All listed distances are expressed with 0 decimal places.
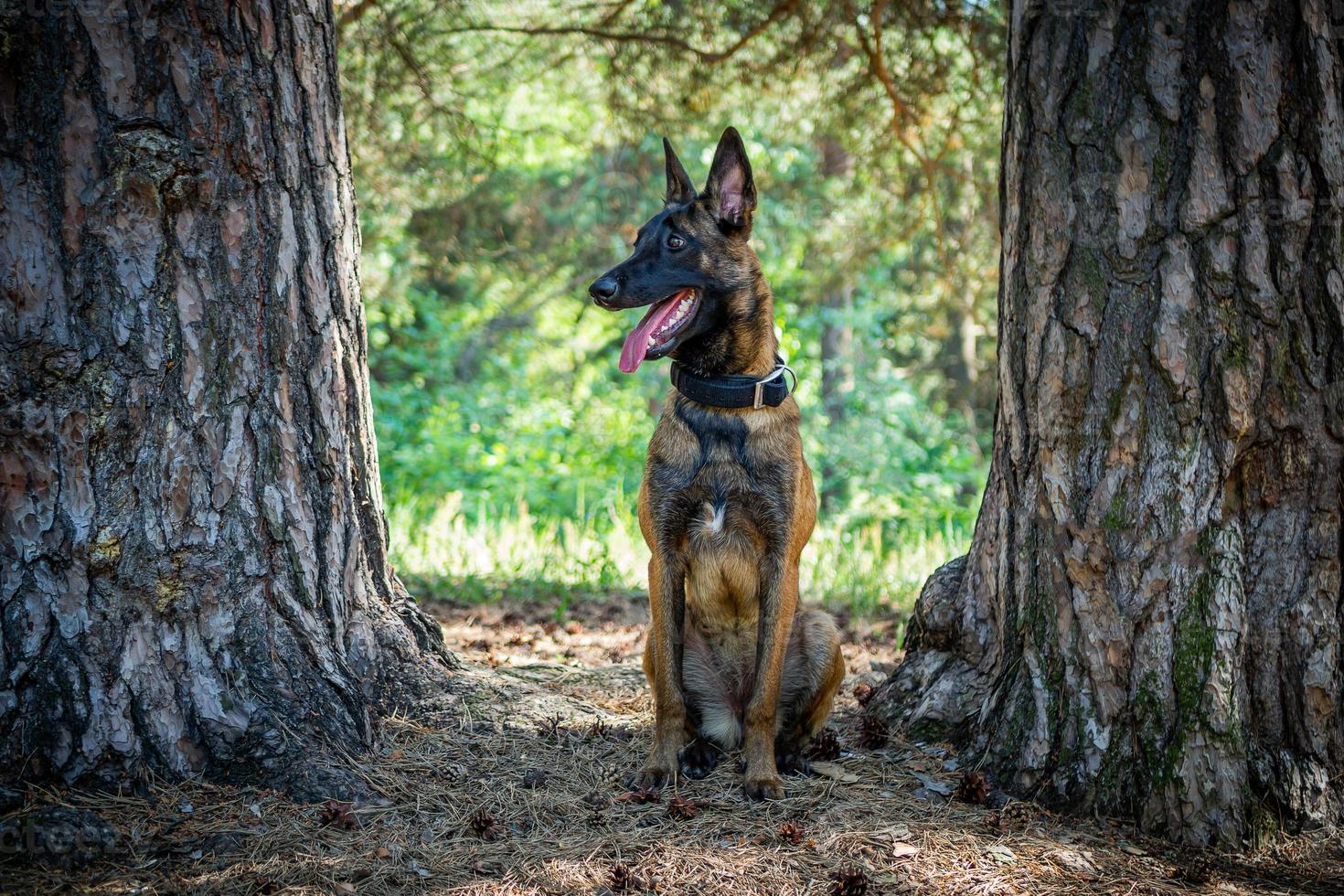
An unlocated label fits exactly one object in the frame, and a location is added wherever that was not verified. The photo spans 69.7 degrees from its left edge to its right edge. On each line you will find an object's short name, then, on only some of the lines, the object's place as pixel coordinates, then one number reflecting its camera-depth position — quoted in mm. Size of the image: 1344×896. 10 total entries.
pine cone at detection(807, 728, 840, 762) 3725
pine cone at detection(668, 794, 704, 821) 3182
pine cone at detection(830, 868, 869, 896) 2641
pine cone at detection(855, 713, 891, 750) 3764
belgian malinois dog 3576
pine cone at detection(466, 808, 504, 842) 2986
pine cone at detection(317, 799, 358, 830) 2898
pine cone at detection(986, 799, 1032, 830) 3062
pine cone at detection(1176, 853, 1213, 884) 2738
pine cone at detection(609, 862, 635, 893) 2680
